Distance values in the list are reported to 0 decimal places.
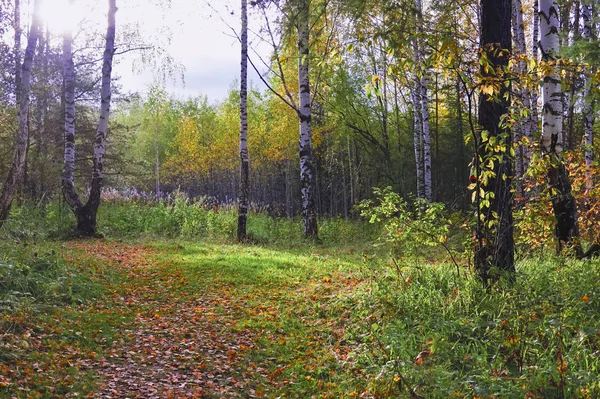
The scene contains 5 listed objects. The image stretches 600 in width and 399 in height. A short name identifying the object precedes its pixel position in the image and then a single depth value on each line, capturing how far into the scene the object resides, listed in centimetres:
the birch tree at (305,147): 1370
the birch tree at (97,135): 1287
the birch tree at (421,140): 1523
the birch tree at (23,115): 984
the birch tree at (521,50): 1222
